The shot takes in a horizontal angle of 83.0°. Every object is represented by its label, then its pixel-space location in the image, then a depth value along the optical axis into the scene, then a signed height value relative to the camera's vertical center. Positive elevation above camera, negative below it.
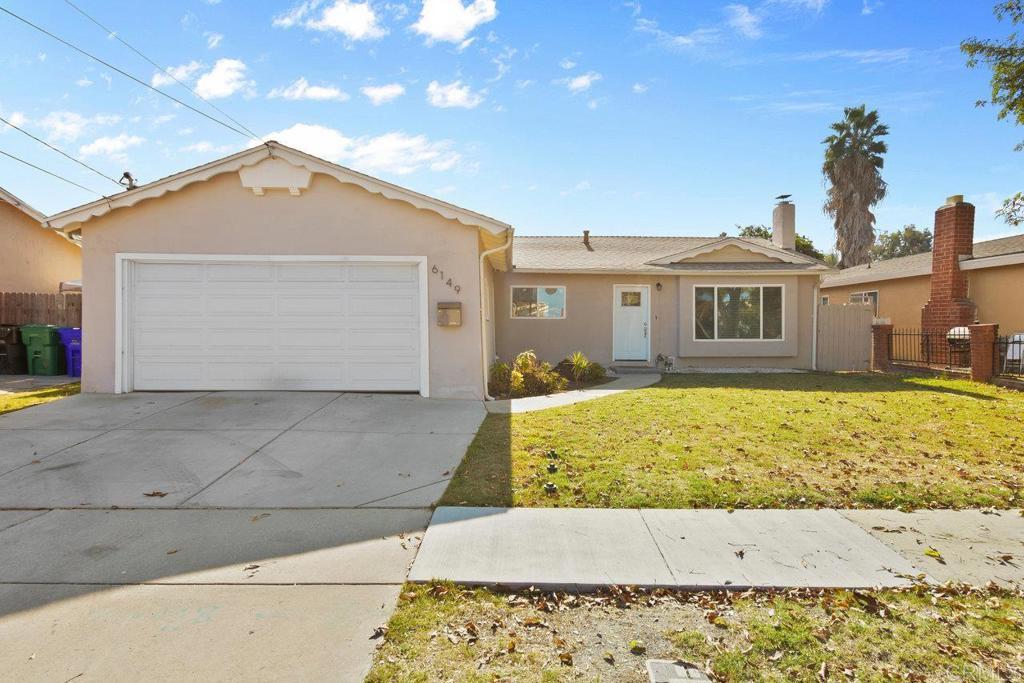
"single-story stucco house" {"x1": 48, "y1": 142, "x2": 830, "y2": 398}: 9.45 +0.91
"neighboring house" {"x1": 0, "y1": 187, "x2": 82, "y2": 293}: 16.02 +2.56
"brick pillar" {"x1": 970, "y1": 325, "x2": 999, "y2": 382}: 11.91 -0.34
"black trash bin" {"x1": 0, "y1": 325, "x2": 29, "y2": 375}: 13.65 -0.31
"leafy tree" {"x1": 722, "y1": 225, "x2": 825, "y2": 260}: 32.64 +5.72
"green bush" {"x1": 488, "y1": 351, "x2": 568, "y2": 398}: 10.82 -0.84
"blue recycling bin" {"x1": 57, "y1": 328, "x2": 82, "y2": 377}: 12.99 -0.23
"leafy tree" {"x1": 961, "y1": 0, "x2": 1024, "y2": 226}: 7.67 +3.72
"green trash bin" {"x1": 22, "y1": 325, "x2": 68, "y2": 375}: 13.27 -0.26
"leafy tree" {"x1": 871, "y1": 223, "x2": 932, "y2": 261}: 51.47 +8.53
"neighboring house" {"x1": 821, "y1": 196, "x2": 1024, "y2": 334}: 14.95 +1.59
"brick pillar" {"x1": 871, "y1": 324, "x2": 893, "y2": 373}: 14.91 -0.32
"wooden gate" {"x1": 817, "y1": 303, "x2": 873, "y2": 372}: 15.27 -0.05
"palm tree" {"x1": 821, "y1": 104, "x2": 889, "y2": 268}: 29.00 +8.04
